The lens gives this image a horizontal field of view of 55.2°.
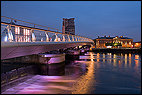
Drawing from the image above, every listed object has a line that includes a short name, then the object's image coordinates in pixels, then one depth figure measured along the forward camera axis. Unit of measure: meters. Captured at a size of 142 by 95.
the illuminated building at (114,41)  142.00
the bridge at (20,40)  11.45
